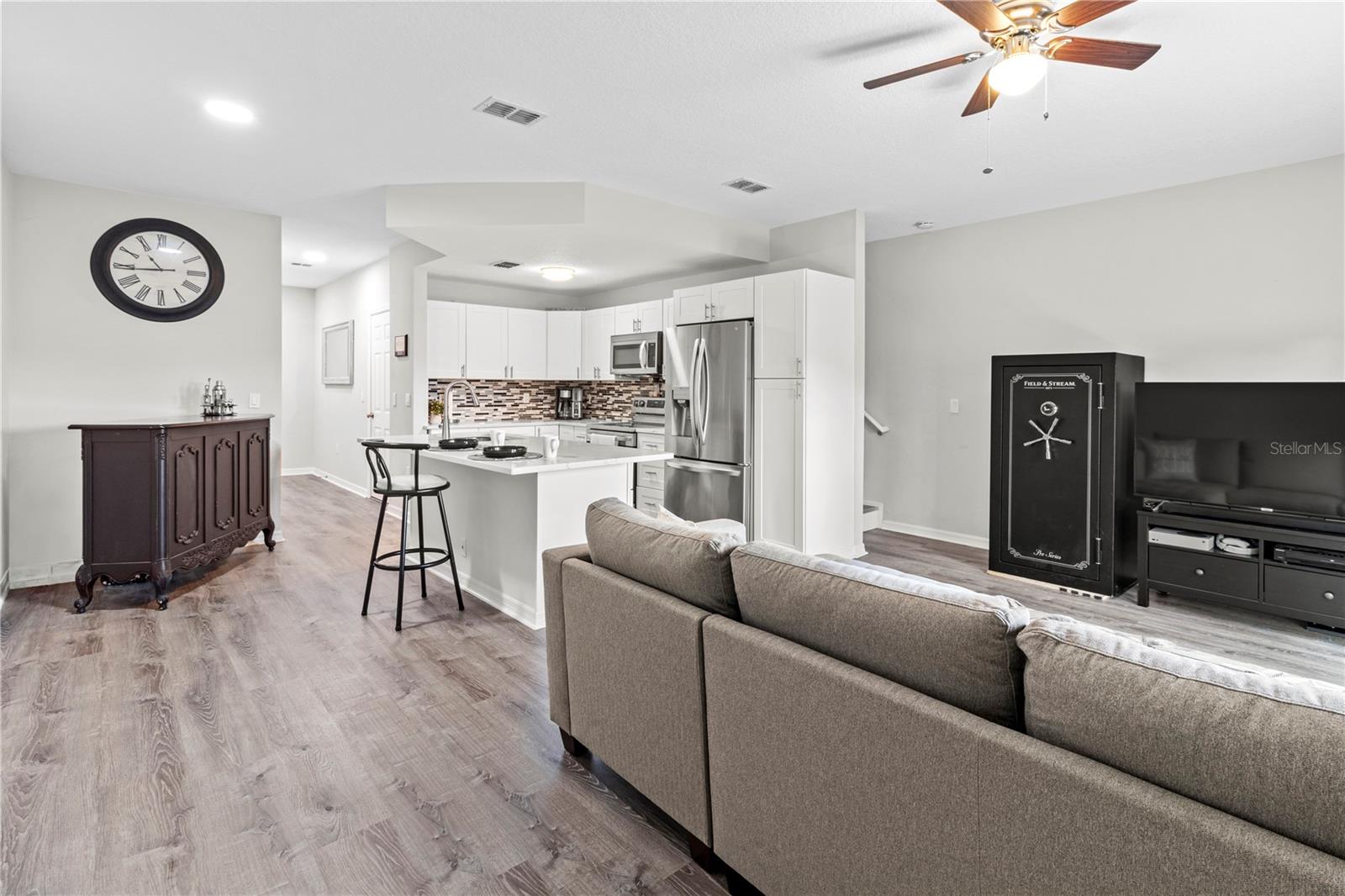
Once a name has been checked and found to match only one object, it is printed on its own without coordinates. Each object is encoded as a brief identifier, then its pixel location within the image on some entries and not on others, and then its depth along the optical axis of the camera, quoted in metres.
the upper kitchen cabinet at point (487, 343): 6.77
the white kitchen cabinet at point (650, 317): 6.41
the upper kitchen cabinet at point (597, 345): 7.05
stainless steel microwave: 6.36
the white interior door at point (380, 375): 6.93
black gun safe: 4.11
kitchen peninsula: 3.54
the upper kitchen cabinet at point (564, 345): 7.36
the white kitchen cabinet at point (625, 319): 6.68
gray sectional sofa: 0.91
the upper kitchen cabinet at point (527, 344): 7.09
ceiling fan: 2.08
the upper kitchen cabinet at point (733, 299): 5.16
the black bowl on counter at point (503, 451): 3.71
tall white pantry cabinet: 4.86
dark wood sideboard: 3.74
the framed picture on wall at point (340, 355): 7.92
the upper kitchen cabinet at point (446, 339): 6.52
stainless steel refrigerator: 5.18
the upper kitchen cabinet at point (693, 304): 5.49
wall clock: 4.51
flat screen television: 3.47
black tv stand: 3.43
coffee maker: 7.88
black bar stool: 3.47
